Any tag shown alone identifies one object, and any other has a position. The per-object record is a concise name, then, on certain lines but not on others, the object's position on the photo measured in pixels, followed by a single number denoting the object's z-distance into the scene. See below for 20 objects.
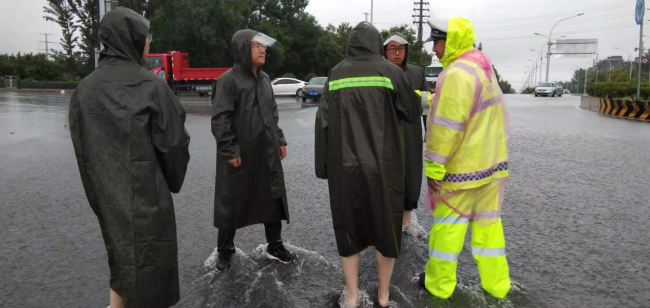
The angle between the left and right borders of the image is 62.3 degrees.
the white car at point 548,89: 52.56
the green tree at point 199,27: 40.94
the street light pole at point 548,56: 63.24
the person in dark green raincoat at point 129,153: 2.76
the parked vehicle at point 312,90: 28.66
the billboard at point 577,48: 66.62
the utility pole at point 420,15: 58.53
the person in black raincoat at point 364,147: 3.34
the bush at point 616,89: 31.38
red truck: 33.88
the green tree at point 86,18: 45.09
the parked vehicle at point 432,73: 29.45
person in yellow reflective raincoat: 3.41
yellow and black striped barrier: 20.50
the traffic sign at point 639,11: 23.95
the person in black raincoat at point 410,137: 4.67
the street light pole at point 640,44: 25.75
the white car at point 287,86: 34.03
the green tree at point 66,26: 47.22
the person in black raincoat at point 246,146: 4.13
